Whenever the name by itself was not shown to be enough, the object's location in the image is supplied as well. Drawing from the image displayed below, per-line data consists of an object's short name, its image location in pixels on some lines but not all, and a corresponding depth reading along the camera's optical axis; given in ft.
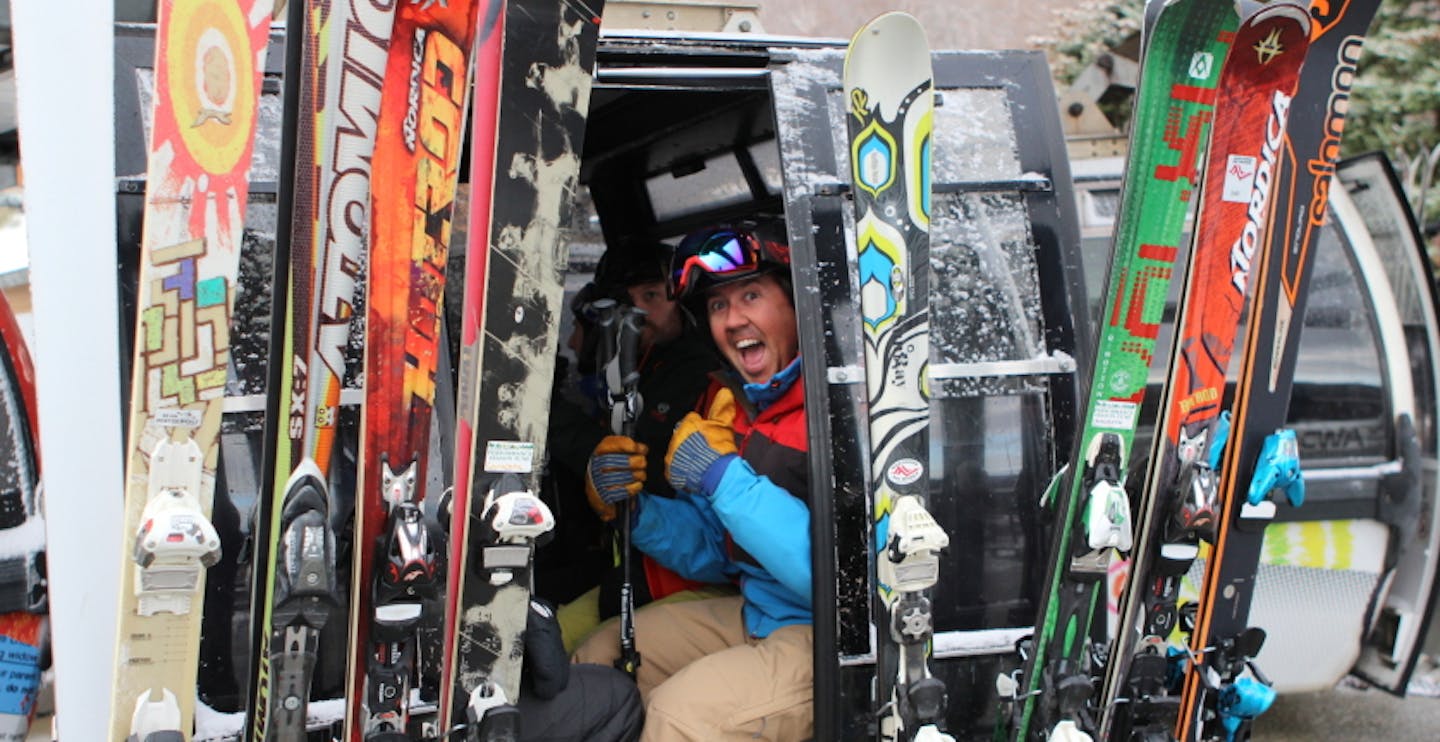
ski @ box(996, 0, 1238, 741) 9.07
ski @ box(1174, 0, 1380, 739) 9.61
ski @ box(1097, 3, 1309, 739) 9.28
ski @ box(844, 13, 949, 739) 8.94
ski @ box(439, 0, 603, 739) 8.27
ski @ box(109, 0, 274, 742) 7.20
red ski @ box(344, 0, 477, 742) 7.93
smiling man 9.58
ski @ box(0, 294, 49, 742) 8.61
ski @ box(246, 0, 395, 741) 7.57
